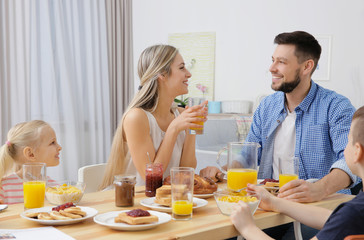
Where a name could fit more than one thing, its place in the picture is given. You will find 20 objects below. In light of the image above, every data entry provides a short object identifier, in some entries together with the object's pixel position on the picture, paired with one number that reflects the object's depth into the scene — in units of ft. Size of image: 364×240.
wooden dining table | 4.03
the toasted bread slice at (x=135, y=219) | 4.12
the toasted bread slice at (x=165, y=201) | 4.88
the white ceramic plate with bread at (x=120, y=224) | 4.09
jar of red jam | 5.64
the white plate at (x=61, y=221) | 4.25
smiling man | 7.61
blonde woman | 6.98
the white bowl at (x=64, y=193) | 5.11
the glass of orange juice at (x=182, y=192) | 4.52
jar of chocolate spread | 5.07
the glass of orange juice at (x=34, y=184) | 5.04
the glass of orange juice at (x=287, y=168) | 5.54
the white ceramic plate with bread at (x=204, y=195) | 5.49
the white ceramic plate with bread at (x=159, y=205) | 4.78
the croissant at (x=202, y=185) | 5.57
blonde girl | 6.32
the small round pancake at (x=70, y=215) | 4.37
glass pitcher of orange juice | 5.49
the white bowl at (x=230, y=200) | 4.66
